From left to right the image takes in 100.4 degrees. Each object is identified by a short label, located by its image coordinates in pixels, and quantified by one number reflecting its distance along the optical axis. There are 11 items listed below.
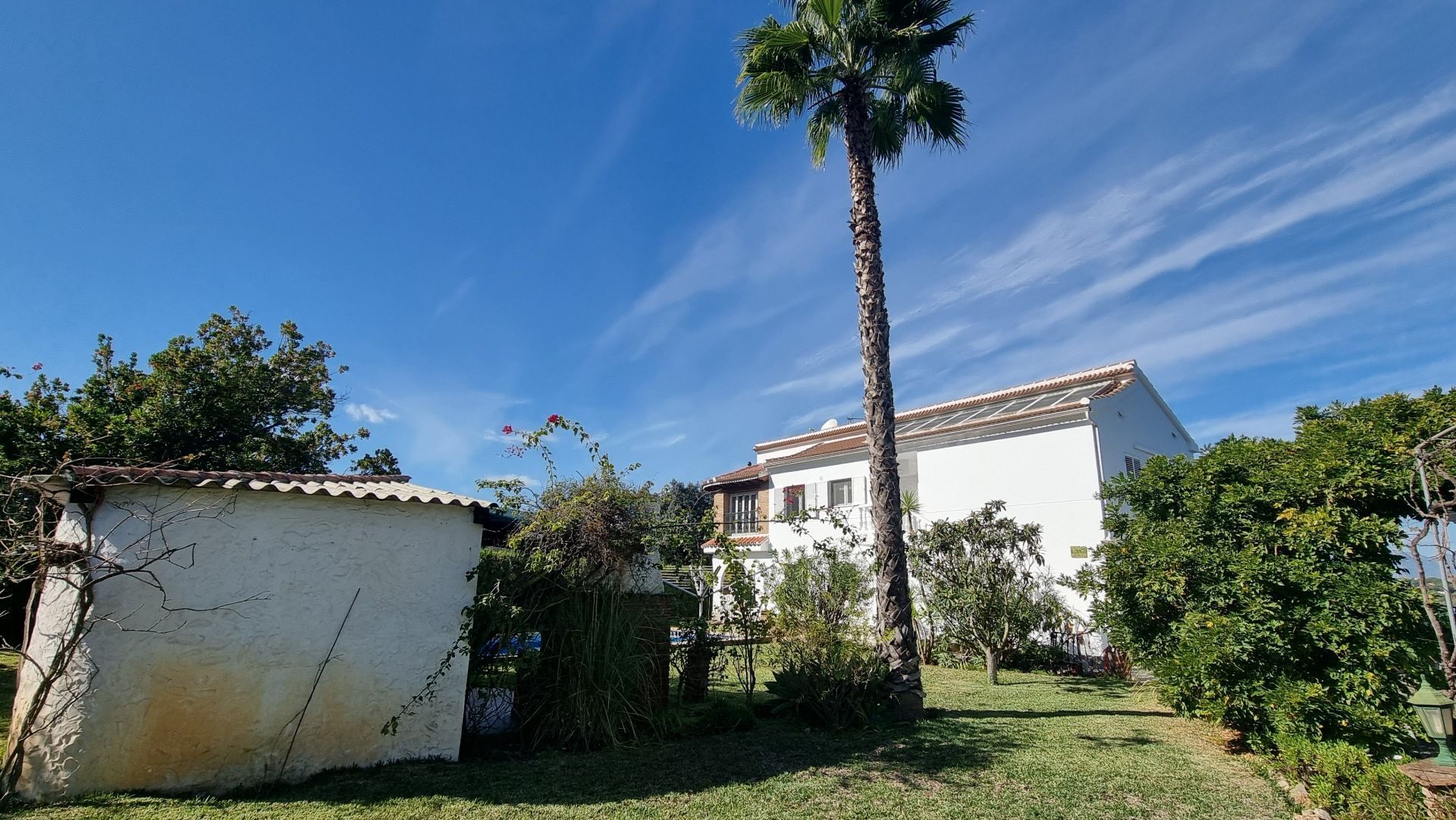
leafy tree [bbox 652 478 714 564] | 8.59
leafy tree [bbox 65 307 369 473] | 15.83
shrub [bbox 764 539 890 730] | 9.30
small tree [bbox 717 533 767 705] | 9.44
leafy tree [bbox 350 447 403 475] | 21.22
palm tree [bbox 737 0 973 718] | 10.29
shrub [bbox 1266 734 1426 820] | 4.94
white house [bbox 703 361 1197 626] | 17.64
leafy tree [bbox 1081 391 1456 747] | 6.82
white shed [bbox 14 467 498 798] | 5.66
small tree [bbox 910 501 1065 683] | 14.52
